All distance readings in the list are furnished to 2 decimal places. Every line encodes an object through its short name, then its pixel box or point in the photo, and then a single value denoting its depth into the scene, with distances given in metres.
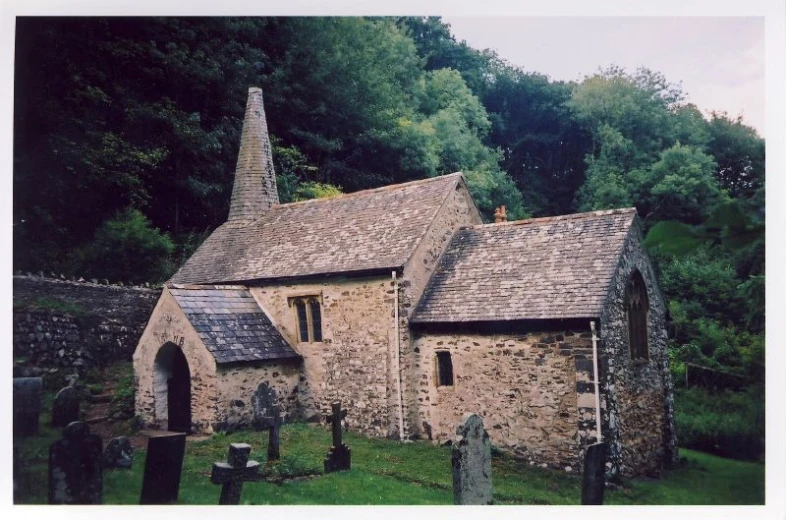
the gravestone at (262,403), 13.77
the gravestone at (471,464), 8.31
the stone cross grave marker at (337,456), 10.86
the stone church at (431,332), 11.59
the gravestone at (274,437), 11.02
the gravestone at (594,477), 8.25
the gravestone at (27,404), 9.41
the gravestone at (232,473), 8.29
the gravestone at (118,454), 10.09
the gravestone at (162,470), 8.16
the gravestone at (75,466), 7.75
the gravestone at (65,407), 11.86
